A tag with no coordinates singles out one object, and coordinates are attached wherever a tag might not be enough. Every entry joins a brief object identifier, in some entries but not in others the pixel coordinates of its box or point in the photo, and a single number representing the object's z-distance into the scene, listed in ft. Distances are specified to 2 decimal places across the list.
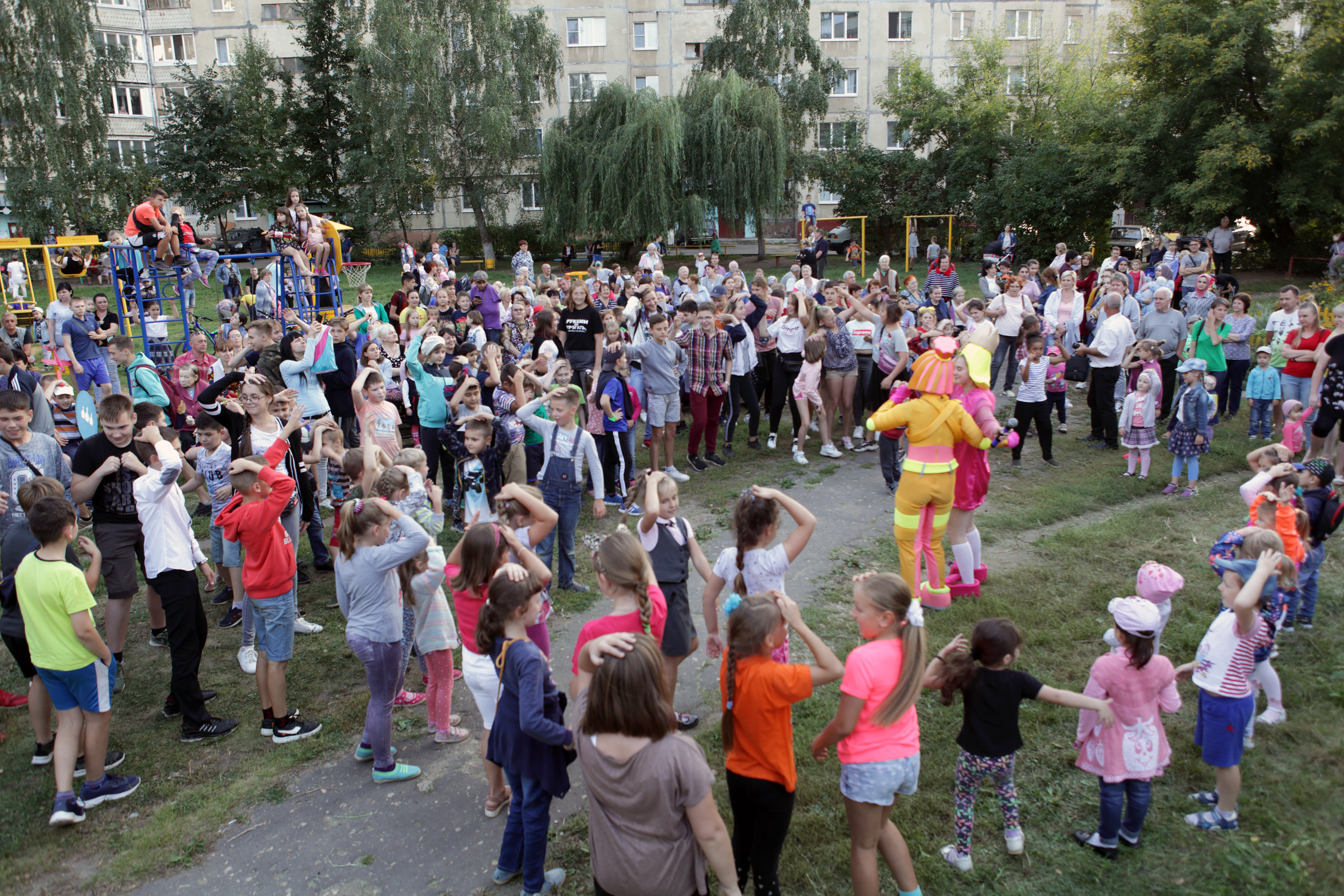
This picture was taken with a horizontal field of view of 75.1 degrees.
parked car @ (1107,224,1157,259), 83.41
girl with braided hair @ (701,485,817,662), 13.53
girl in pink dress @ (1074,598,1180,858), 12.29
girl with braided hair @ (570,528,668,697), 11.75
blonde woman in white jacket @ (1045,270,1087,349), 38.78
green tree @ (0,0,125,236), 97.71
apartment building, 131.75
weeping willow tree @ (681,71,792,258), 97.91
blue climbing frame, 45.09
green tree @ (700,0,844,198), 113.80
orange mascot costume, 19.42
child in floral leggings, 12.06
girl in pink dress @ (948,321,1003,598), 20.66
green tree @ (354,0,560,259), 105.50
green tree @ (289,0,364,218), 120.57
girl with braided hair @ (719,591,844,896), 10.48
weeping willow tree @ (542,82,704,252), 93.35
